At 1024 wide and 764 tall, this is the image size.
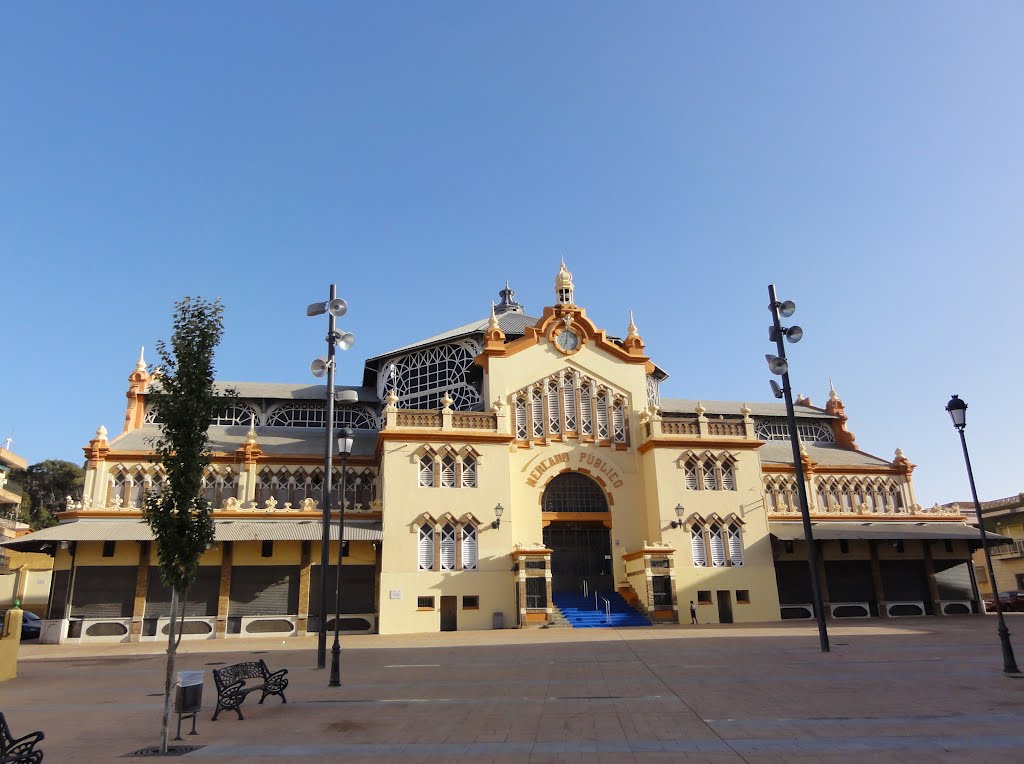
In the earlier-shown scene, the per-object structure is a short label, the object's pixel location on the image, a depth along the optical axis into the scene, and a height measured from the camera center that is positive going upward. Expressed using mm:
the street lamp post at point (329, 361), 18891 +6081
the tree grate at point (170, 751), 10156 -2037
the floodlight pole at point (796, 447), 21594 +4071
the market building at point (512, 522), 35062 +3610
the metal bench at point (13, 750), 8234 -1612
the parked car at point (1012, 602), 43719 -1635
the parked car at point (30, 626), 42112 -1018
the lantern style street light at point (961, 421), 17156 +3772
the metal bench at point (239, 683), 12477 -1453
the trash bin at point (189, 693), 11242 -1381
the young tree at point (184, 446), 11352 +2508
